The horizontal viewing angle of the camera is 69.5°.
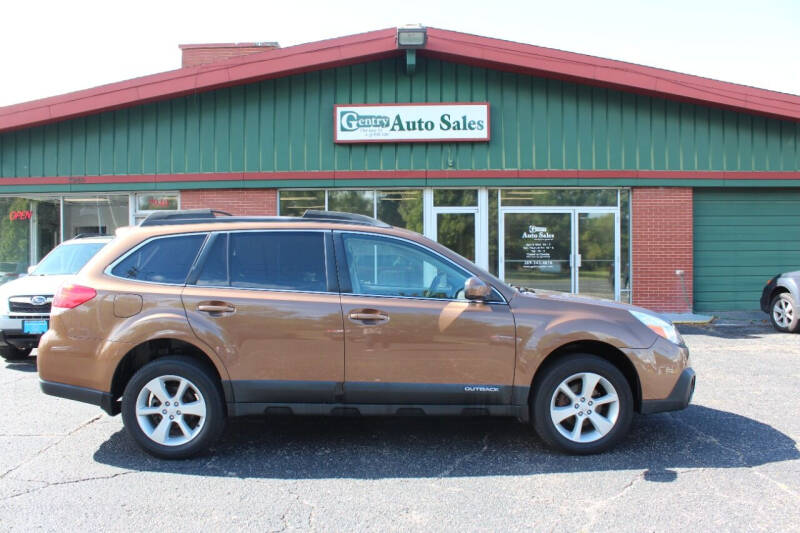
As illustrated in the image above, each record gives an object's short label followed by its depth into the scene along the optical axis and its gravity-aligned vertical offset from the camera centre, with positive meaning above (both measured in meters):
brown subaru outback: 4.08 -0.58
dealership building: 11.68 +2.32
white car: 7.00 -0.50
